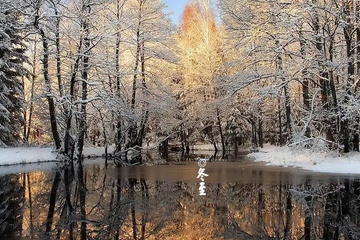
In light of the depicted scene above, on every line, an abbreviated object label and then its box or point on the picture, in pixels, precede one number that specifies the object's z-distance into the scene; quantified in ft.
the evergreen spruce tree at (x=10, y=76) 77.66
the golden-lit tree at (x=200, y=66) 112.27
